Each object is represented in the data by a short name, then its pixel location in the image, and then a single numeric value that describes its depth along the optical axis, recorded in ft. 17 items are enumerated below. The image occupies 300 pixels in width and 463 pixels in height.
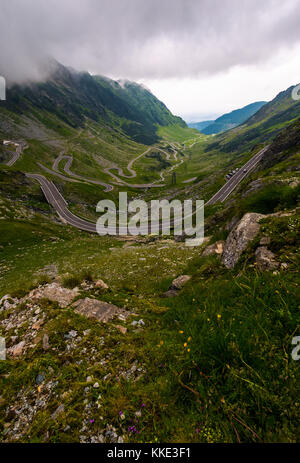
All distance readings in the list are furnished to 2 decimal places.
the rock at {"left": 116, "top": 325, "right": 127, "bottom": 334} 16.08
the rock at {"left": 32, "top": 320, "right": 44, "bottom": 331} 16.88
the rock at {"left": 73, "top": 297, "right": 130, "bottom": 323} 18.19
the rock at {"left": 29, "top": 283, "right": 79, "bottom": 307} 20.47
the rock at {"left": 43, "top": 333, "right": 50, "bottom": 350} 14.47
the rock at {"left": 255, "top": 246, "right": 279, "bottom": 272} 14.55
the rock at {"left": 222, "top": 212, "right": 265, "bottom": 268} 22.26
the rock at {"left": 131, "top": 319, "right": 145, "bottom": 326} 17.69
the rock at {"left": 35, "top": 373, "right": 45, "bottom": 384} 12.05
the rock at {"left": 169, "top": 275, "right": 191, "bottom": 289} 25.91
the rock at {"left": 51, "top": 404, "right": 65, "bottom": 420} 9.69
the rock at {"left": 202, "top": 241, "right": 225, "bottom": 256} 31.30
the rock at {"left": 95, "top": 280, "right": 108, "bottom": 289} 25.71
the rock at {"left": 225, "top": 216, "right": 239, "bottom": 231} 35.32
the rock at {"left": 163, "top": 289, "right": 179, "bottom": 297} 25.54
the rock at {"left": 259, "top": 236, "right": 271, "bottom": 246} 18.20
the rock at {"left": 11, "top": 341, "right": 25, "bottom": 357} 14.89
